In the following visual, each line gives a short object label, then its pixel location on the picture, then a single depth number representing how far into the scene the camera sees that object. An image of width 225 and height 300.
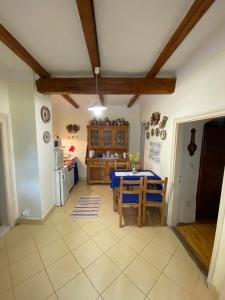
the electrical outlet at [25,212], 2.68
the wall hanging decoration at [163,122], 2.80
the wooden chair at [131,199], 2.58
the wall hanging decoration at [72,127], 5.04
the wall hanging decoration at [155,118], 3.15
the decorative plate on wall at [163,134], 2.83
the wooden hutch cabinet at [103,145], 4.61
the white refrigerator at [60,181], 3.29
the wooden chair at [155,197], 2.58
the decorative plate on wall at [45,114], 2.66
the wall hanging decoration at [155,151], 3.18
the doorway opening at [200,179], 2.50
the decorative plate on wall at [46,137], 2.73
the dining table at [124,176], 3.02
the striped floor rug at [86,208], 3.03
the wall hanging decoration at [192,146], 2.54
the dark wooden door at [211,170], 2.62
